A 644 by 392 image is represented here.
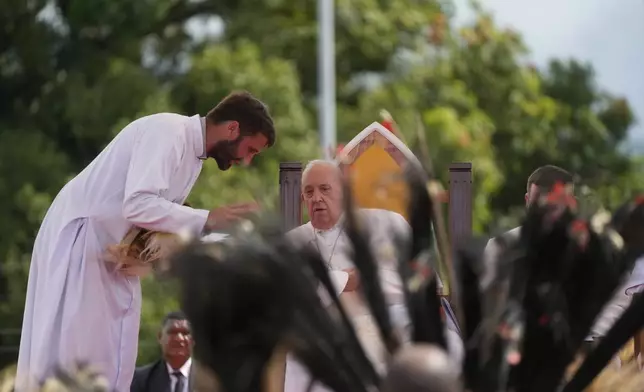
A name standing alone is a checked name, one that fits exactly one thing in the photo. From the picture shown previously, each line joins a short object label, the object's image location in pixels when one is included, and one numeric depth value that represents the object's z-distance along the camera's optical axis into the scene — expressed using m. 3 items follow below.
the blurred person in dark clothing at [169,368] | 13.16
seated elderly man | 4.31
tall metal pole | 33.58
